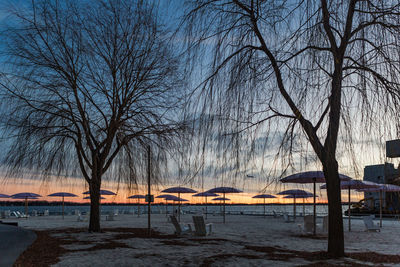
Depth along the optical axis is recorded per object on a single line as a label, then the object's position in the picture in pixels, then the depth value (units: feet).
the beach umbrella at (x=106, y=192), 105.17
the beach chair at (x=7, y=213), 116.98
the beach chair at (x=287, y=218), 89.79
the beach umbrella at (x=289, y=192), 80.35
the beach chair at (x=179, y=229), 51.42
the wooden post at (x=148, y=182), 43.66
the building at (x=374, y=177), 163.73
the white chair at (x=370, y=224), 60.75
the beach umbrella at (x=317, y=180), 42.42
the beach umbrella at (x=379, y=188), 60.69
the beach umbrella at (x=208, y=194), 112.82
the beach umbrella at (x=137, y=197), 49.18
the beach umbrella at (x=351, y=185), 56.44
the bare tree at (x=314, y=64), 18.34
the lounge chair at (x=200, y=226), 50.08
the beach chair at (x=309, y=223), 53.78
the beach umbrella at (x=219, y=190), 58.22
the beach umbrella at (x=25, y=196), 111.95
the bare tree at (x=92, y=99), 43.73
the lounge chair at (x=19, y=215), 120.47
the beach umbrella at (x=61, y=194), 111.97
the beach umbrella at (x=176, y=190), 76.96
